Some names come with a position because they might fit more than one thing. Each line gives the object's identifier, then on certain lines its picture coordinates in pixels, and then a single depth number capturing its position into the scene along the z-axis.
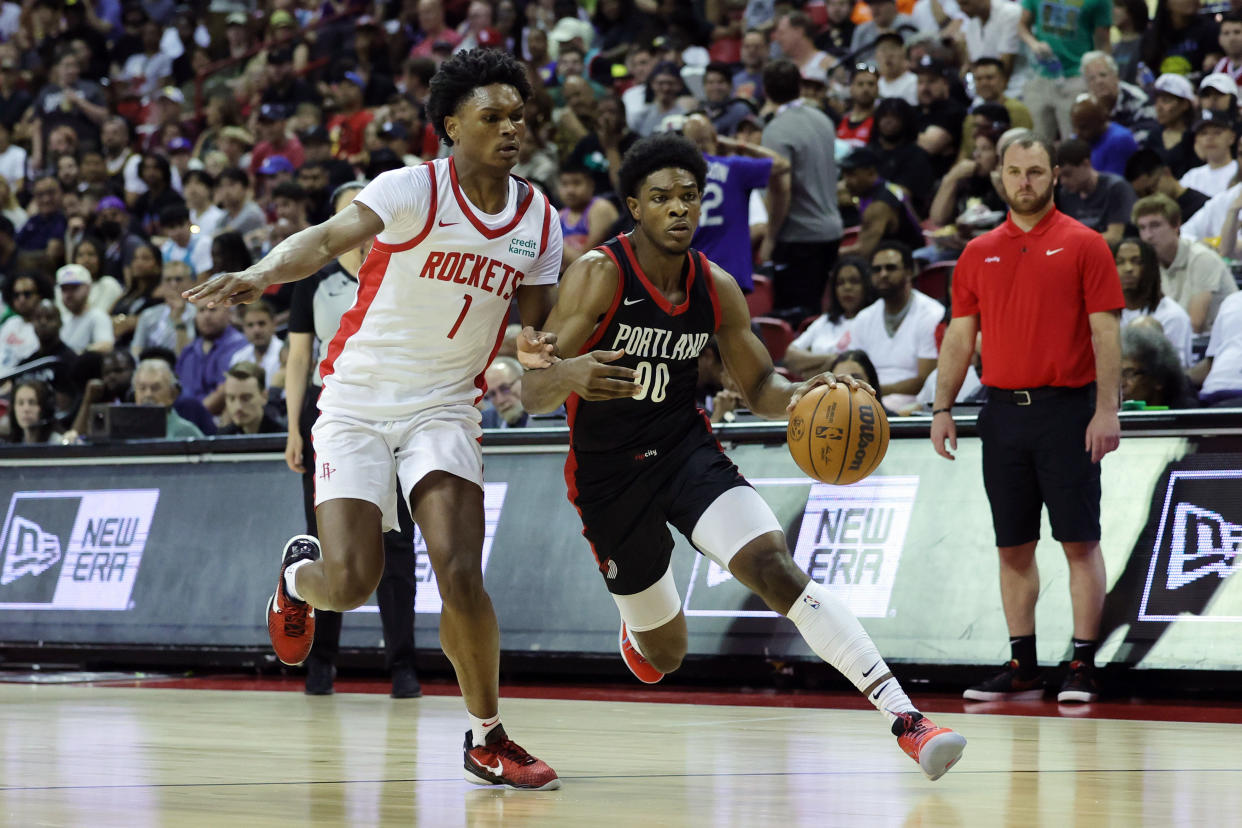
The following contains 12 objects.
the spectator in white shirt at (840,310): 21.67
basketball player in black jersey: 10.76
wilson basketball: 10.96
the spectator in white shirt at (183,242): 31.33
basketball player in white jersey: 10.62
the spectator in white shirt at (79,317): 29.59
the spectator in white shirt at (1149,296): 18.53
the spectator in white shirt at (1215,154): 22.79
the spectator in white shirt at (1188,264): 19.89
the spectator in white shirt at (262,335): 25.33
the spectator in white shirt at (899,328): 20.61
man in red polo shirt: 14.97
